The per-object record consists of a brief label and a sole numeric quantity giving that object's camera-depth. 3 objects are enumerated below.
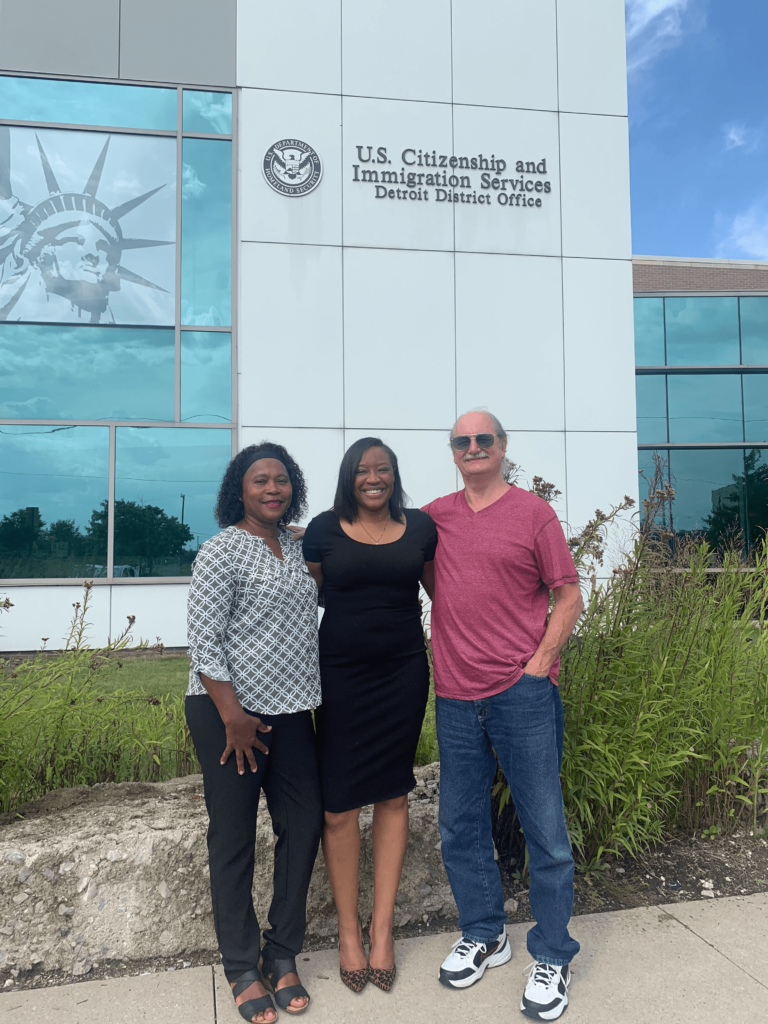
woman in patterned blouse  2.61
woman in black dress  2.80
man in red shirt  2.70
